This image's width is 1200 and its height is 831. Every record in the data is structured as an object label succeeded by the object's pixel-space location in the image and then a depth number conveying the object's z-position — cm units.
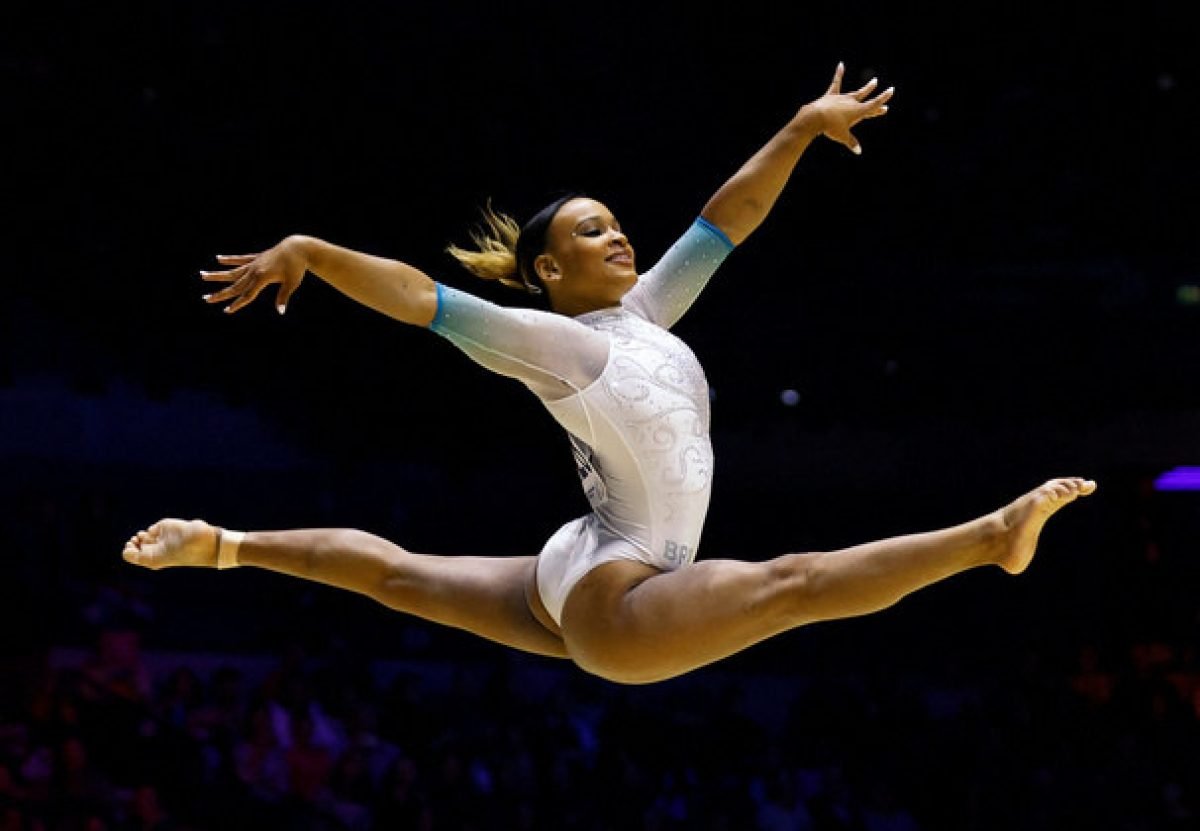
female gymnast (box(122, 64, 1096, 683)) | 694
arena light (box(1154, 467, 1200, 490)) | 1588
